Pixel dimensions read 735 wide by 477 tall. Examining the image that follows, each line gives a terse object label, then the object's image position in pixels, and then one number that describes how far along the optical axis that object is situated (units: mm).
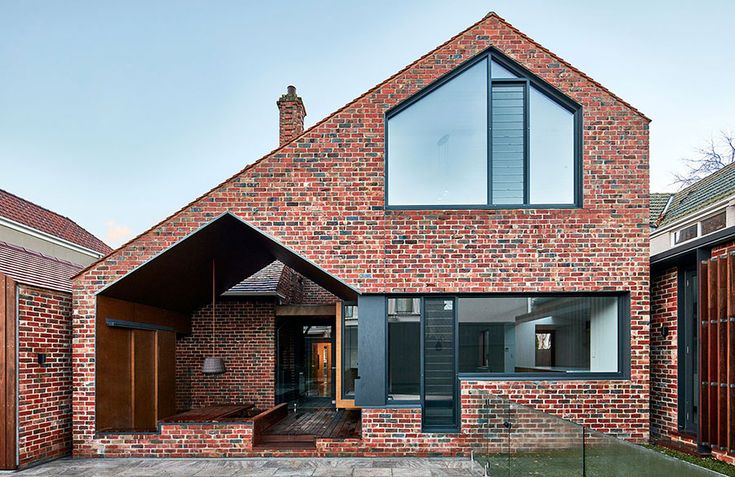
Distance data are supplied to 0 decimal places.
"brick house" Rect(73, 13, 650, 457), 7633
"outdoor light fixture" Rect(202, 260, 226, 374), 8641
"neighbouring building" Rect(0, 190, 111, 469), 6672
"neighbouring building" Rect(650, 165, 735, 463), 6184
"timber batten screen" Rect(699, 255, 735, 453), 5969
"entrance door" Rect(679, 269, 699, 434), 6965
